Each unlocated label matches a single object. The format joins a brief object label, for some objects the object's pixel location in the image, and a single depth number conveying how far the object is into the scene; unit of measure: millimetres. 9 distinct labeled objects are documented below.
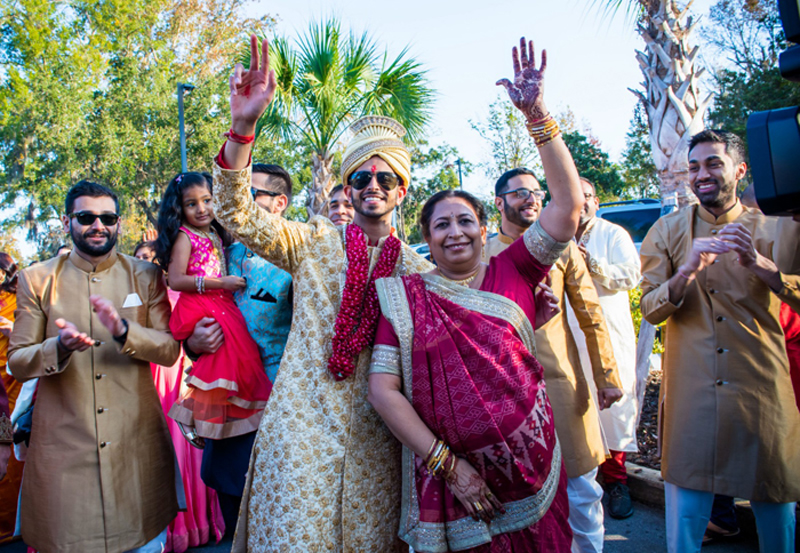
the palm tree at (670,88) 5473
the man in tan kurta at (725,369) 2736
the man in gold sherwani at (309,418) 2207
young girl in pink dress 2734
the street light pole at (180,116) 14466
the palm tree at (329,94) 10836
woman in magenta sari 2045
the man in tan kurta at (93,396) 2746
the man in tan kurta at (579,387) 3021
